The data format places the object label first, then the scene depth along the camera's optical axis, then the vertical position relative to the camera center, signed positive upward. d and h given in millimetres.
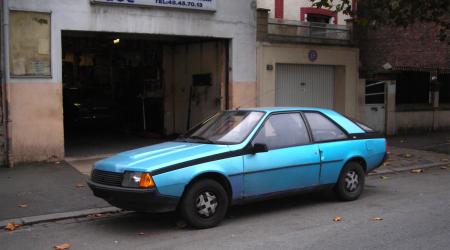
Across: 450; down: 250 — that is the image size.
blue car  6523 -947
